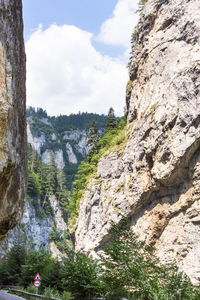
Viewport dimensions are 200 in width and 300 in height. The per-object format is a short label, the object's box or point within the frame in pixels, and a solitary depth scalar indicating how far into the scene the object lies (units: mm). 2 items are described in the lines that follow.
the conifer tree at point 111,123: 40728
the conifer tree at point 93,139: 42938
